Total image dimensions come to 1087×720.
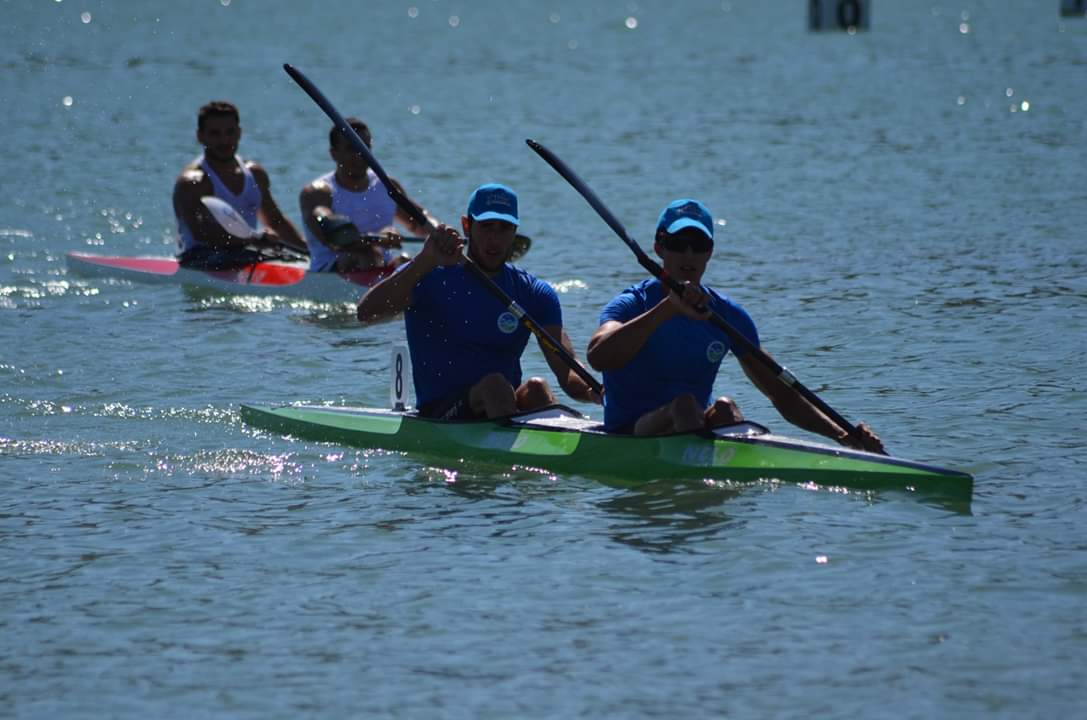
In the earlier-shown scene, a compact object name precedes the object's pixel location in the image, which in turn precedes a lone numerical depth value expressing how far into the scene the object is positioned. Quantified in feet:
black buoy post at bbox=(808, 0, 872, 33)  353.72
